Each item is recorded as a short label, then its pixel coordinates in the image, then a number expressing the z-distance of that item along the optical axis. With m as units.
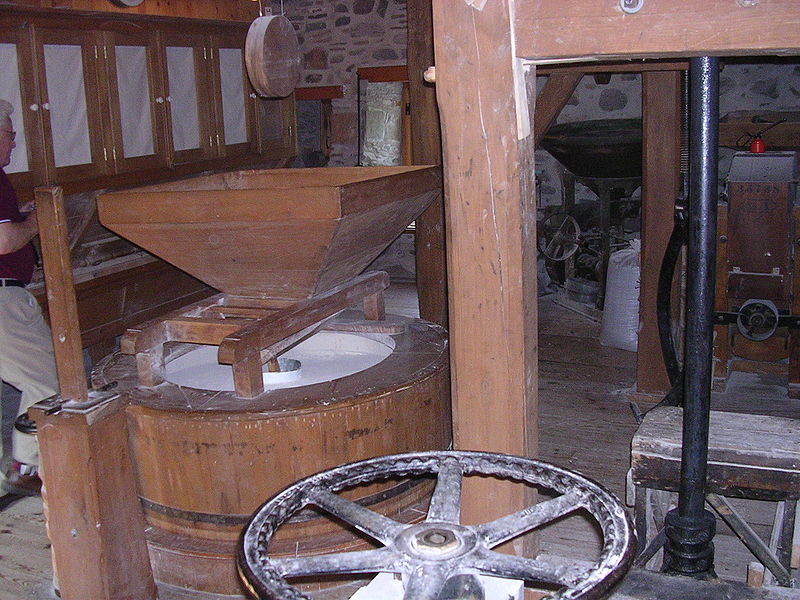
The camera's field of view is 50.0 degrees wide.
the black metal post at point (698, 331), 2.20
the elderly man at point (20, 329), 3.87
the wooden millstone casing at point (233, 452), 3.11
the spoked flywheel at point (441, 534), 1.47
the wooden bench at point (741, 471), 2.72
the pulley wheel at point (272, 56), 4.35
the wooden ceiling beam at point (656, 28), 1.88
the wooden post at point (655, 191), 4.41
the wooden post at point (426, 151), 4.36
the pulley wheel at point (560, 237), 7.37
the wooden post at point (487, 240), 2.20
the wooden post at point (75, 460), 2.75
